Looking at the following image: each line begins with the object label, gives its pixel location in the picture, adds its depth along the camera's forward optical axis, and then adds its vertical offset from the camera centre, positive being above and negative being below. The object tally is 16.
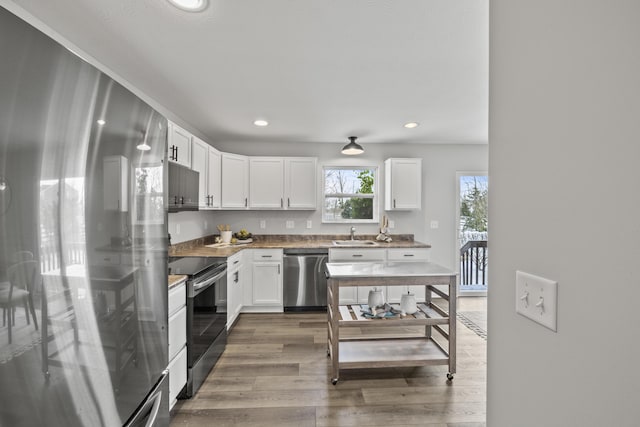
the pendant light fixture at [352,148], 4.16 +0.94
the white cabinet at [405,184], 4.38 +0.44
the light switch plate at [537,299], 0.65 -0.21
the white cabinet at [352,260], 3.93 -0.66
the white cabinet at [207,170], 3.20 +0.50
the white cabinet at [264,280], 3.81 -0.90
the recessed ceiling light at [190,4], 1.47 +1.08
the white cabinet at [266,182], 4.27 +0.45
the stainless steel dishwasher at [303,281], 3.89 -0.93
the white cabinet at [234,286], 3.06 -0.86
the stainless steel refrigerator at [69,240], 0.57 -0.07
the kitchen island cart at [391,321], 2.25 -0.86
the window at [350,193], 4.68 +0.32
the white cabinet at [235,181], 4.00 +0.45
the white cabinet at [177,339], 1.79 -0.83
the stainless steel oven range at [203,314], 2.06 -0.82
